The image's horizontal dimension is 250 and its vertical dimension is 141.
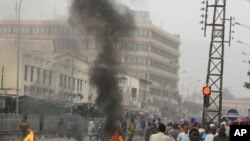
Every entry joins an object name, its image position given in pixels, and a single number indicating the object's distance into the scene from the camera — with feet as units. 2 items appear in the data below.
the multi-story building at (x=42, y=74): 143.43
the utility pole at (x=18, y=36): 140.67
